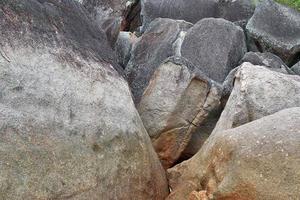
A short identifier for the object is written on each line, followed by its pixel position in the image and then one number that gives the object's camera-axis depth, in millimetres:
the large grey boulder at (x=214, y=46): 10031
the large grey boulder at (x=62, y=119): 5410
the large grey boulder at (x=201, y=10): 12523
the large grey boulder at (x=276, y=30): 11086
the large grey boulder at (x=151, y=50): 9463
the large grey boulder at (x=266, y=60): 9695
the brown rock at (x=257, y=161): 5215
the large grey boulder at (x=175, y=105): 7730
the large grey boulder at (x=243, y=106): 6387
